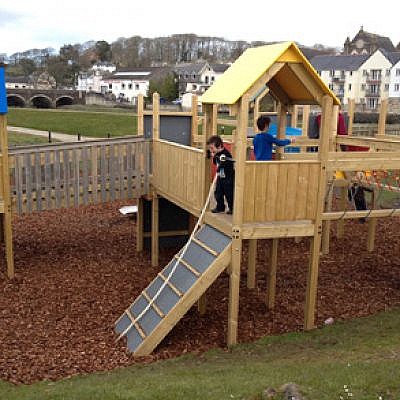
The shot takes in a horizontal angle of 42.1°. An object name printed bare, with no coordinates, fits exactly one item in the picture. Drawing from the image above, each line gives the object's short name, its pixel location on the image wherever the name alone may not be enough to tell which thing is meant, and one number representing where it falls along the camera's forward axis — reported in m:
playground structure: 7.04
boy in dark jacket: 7.83
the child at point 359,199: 13.85
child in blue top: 8.05
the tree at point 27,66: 116.88
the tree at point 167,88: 69.94
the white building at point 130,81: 106.50
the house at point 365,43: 108.44
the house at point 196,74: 103.62
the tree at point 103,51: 138.00
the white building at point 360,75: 83.19
